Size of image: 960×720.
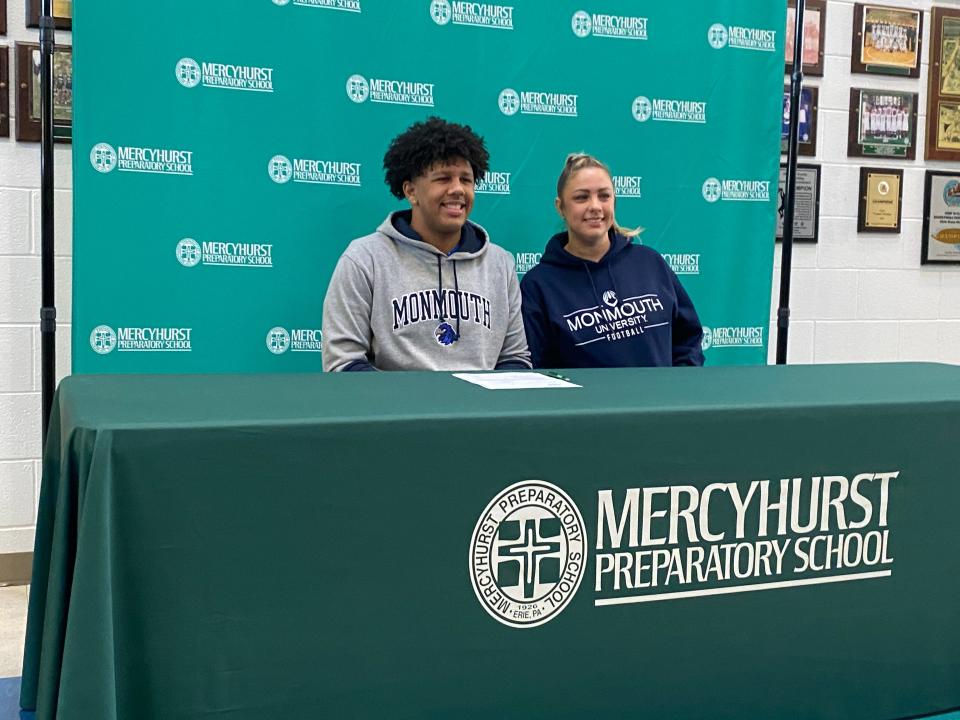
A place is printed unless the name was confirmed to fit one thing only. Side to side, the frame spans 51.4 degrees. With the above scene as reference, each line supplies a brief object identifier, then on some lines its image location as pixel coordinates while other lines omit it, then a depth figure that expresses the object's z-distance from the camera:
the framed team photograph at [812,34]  3.41
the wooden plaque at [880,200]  3.57
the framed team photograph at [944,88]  3.59
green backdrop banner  2.51
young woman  2.56
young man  2.35
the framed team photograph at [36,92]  2.71
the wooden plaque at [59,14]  2.68
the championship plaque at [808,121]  3.45
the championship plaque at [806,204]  3.47
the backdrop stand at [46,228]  2.40
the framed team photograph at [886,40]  3.48
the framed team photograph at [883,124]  3.53
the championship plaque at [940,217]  3.66
